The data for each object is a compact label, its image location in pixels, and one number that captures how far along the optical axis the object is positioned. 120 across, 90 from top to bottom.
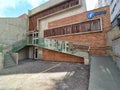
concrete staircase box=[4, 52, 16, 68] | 7.98
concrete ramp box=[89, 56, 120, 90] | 3.31
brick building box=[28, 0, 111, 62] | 7.63
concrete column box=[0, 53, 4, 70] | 7.29
